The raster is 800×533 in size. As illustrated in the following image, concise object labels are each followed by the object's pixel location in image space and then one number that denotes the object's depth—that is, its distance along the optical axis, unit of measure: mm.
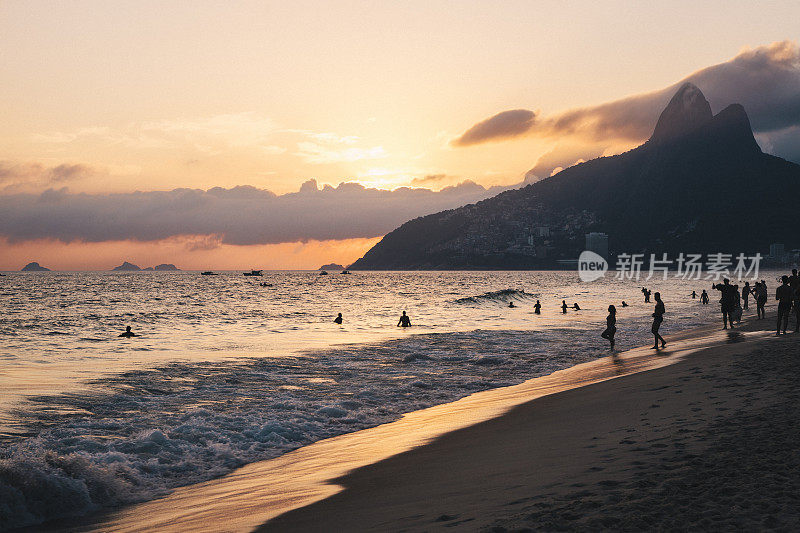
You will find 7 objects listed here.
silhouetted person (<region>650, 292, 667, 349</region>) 25047
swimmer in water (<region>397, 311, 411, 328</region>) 44406
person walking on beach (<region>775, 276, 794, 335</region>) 23406
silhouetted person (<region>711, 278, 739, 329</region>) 30469
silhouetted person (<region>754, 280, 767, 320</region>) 34569
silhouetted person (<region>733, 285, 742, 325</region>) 32906
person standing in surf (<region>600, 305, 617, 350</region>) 27766
